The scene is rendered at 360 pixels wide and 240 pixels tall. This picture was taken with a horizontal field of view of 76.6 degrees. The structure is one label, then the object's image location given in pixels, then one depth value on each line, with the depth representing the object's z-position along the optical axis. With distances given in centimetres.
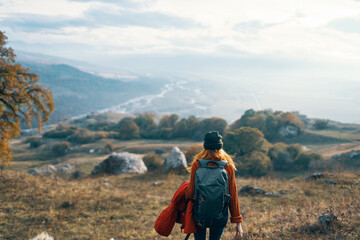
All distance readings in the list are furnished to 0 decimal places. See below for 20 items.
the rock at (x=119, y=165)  2136
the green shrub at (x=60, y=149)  5900
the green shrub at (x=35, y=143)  6781
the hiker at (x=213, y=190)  352
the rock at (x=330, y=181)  1264
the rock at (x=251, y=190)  1281
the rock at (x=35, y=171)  3123
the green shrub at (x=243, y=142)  3694
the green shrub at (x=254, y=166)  3272
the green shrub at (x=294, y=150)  3997
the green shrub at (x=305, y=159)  3509
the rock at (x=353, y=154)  3083
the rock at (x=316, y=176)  1420
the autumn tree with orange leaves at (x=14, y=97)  1266
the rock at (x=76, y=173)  3330
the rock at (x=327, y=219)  619
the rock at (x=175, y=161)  2092
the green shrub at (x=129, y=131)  8037
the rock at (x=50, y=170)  3321
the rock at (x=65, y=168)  3577
